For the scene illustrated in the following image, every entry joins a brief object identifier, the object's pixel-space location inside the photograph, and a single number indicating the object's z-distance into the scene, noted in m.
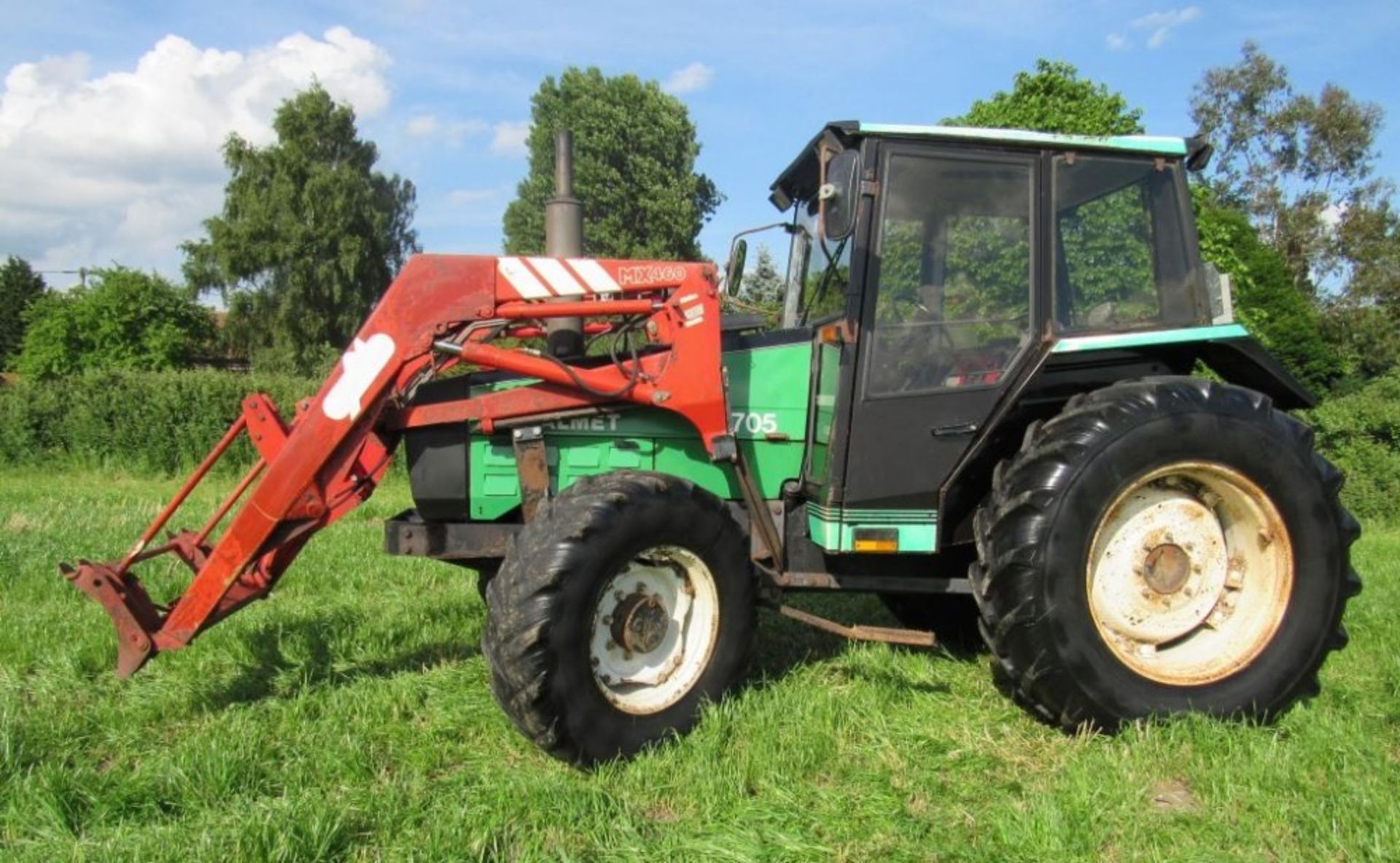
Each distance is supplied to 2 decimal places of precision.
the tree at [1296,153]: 28.41
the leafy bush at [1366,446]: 12.58
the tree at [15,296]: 44.44
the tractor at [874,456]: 3.79
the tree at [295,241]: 31.25
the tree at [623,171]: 33.00
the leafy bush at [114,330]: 34.41
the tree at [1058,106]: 14.73
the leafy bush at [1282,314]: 21.78
